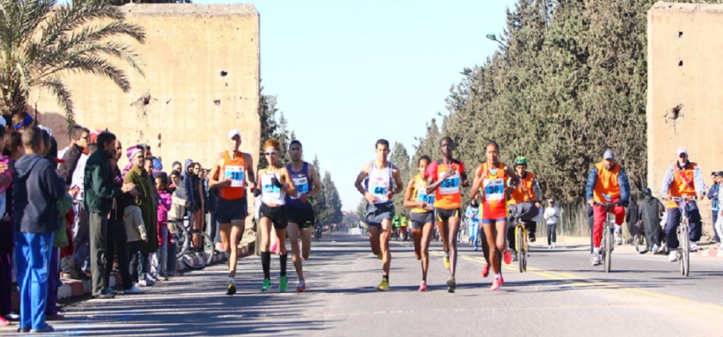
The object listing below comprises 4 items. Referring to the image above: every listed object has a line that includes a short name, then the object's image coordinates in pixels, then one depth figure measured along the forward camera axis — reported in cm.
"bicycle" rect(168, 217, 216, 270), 2056
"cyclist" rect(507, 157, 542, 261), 1858
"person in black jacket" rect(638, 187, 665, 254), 2769
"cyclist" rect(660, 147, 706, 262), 1841
